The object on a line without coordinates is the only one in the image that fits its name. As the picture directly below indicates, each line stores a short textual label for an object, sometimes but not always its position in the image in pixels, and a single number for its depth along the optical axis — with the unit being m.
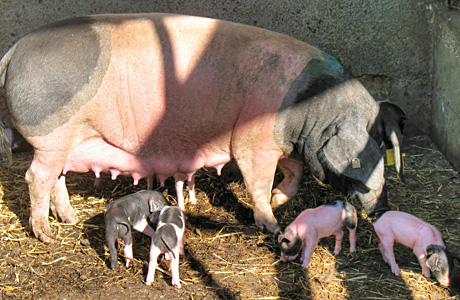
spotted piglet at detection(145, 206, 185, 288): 3.87
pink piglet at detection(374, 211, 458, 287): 3.84
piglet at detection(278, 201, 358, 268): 4.16
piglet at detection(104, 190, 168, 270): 4.06
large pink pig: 4.31
